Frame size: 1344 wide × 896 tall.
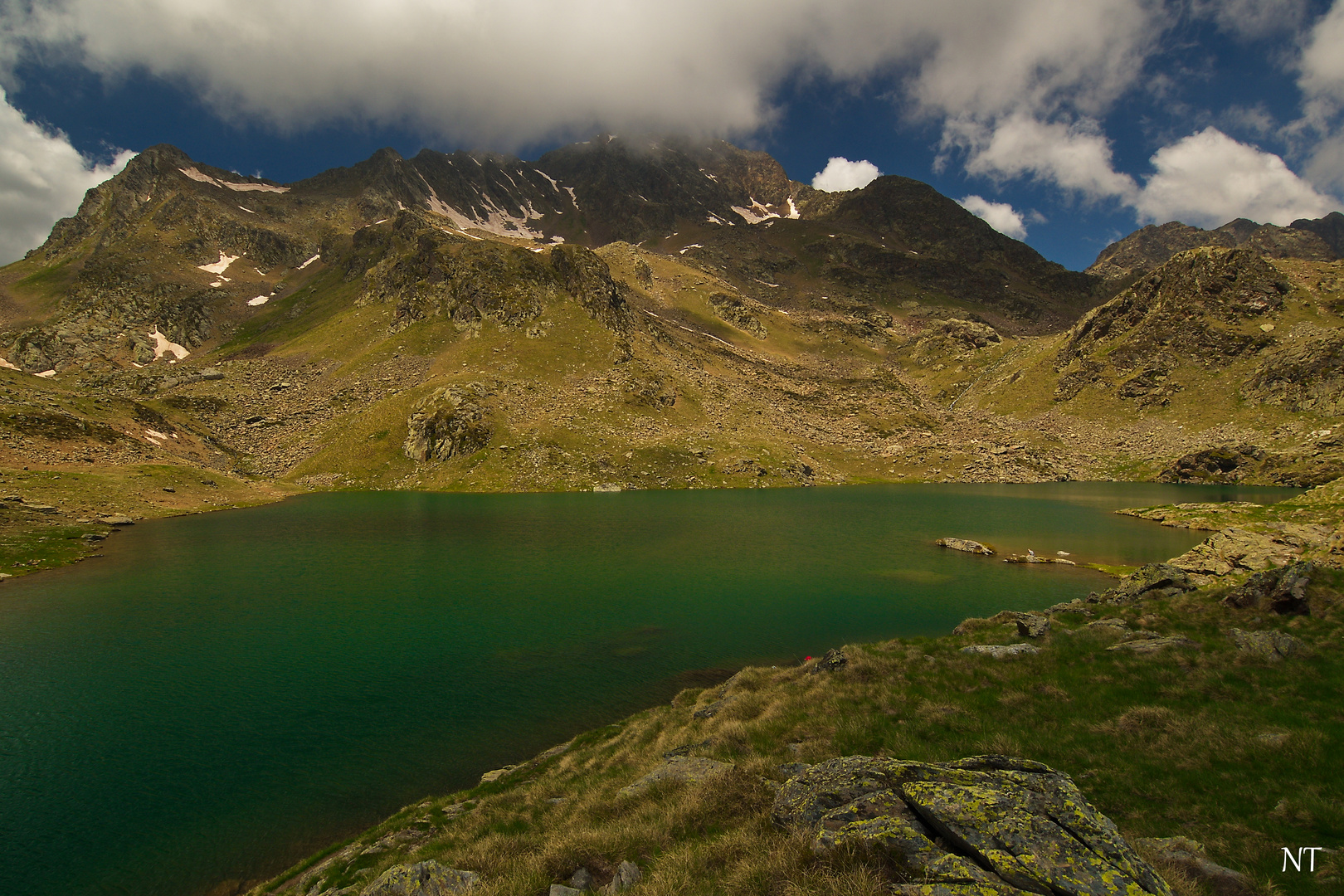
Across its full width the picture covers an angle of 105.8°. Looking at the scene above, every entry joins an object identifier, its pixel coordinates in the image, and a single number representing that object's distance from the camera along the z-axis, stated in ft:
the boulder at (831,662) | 69.92
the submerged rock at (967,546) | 186.70
